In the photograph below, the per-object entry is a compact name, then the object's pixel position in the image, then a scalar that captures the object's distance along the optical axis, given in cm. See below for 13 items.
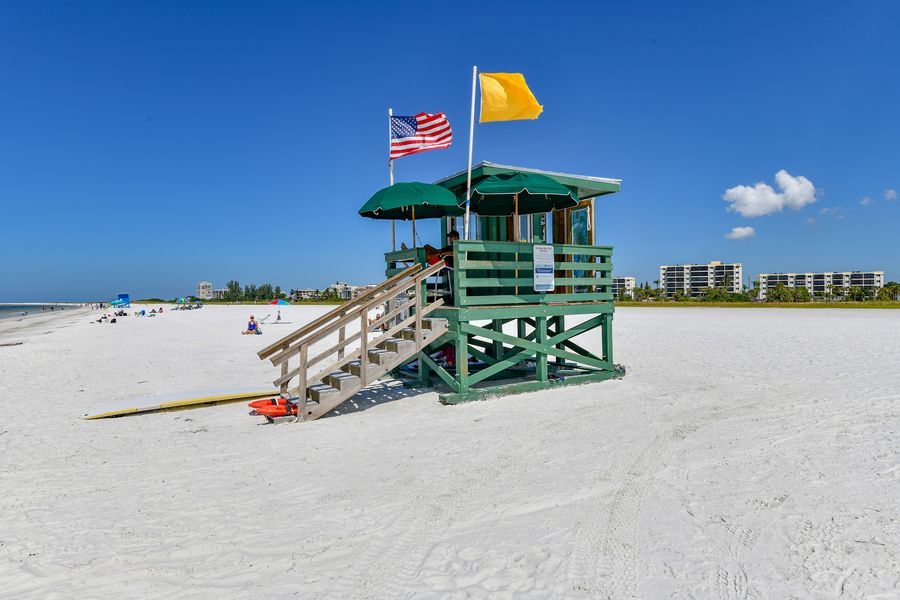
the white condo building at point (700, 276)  18000
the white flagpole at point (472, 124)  897
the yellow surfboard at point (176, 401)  814
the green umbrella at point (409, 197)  827
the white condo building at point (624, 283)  18485
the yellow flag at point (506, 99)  938
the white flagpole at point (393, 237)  1078
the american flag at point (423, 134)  1073
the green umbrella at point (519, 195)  802
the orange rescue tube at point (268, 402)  763
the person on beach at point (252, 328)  2483
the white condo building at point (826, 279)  17300
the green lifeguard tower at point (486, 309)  805
